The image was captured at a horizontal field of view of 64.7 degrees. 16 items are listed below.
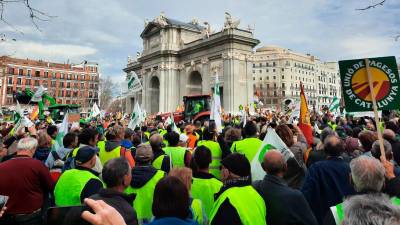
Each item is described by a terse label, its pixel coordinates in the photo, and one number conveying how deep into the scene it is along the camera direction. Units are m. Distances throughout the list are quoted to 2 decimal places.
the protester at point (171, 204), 2.36
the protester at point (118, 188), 2.73
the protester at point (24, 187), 4.13
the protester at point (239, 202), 2.93
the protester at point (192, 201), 3.19
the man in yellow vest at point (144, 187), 4.05
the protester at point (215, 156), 5.94
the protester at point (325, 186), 4.01
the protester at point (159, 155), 5.42
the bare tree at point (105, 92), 83.88
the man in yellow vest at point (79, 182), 3.84
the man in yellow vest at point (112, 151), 6.02
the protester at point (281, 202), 3.07
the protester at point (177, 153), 5.65
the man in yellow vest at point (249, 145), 5.61
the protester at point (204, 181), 3.98
